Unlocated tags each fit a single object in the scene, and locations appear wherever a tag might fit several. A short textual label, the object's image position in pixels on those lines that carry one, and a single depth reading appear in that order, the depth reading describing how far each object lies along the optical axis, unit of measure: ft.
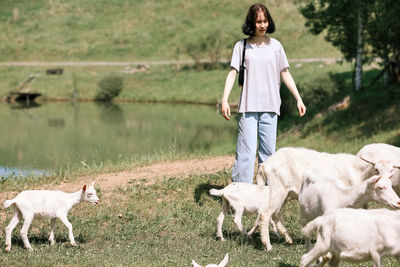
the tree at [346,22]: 67.77
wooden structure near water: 119.65
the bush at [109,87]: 119.14
